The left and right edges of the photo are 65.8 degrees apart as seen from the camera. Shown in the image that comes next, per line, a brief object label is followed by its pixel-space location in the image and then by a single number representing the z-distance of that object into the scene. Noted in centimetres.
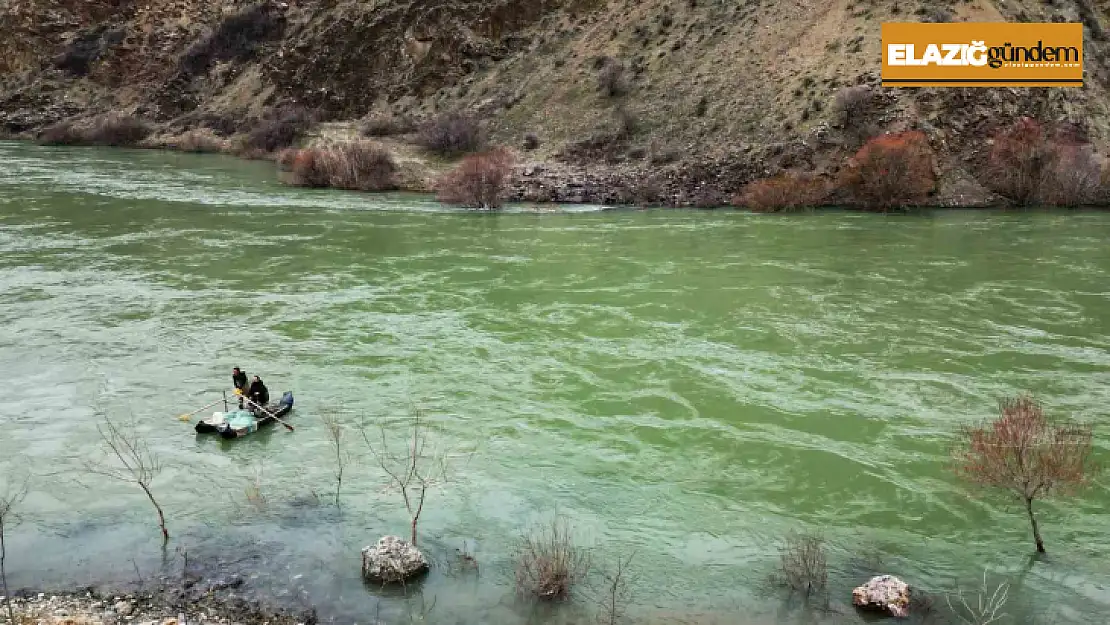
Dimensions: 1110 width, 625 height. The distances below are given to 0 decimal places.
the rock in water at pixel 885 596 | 953
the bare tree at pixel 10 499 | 1190
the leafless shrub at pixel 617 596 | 955
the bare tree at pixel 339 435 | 1301
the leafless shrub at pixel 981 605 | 942
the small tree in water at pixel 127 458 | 1305
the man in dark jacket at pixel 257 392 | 1504
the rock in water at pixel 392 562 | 1029
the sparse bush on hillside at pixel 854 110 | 3984
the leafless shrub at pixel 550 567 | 993
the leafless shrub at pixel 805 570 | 1007
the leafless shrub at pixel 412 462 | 1286
